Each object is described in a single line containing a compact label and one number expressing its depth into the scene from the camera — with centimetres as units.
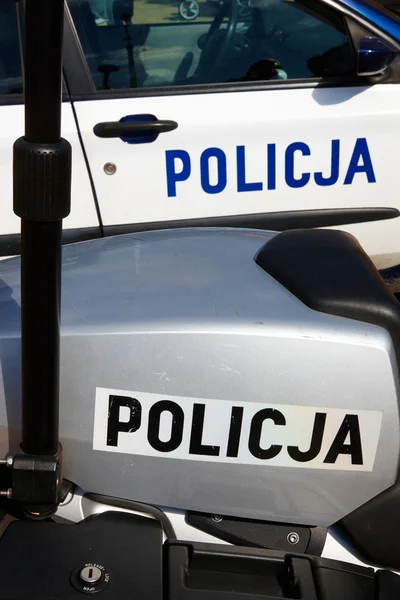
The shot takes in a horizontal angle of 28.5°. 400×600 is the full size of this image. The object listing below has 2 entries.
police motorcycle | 99
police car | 287
